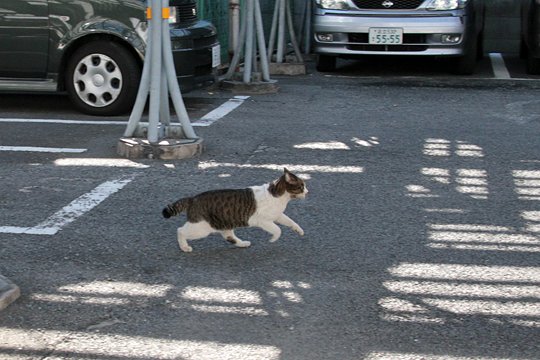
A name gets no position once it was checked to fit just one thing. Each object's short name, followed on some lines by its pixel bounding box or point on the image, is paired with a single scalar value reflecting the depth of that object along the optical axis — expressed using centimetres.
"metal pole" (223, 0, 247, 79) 1062
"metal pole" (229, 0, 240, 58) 1280
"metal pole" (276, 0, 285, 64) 1200
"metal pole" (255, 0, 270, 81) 1042
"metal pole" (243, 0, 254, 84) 1038
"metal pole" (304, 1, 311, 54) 1471
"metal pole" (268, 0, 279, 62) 1207
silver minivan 1137
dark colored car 871
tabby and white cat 493
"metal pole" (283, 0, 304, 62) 1208
